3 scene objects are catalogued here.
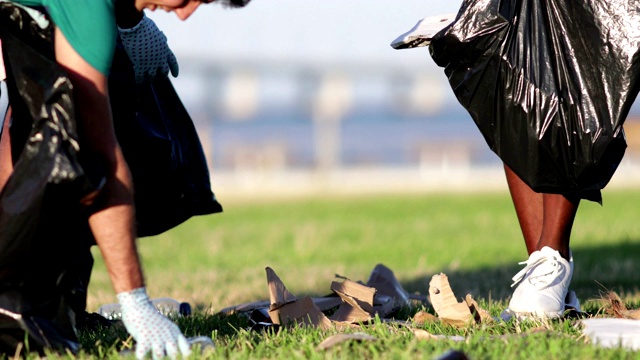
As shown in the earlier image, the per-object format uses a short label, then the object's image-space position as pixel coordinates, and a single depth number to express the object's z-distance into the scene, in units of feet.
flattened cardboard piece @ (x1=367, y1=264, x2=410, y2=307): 26.73
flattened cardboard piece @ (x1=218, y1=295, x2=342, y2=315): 24.52
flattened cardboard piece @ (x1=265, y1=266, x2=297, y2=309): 22.35
